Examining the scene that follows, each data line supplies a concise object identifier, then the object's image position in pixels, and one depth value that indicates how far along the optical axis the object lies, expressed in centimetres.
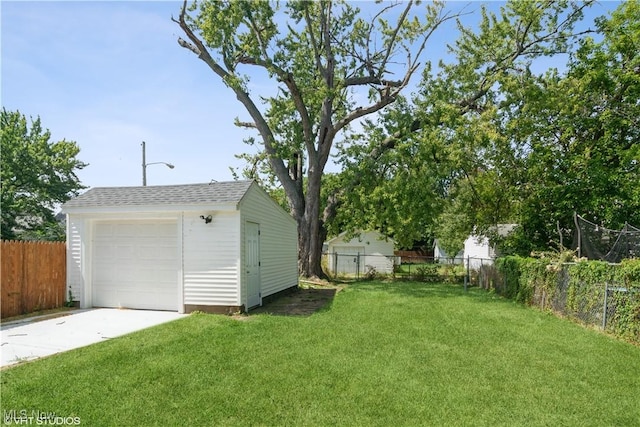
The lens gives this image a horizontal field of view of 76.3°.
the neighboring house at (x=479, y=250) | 2014
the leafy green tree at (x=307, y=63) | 1638
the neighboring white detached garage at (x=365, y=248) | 2899
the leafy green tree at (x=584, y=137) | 1442
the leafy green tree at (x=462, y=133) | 1634
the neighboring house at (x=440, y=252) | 3941
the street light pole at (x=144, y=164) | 1820
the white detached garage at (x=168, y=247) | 904
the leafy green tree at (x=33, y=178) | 2297
